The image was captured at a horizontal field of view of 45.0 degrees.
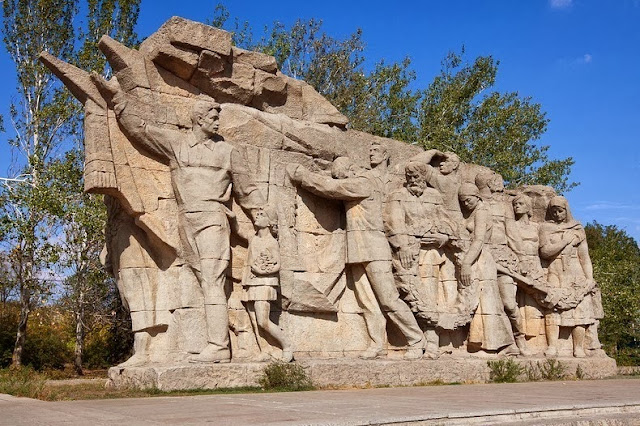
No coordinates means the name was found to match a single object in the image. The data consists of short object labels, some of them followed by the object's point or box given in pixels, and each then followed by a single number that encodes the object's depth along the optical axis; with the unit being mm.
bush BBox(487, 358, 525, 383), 11719
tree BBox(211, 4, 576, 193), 25219
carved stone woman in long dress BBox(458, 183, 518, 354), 12570
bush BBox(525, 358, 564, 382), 12234
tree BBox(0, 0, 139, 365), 16844
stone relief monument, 9945
